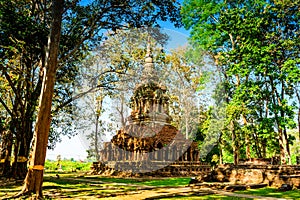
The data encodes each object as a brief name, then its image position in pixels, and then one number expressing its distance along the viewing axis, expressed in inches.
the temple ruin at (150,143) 838.5
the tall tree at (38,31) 535.1
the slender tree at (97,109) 1256.1
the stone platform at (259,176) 446.0
